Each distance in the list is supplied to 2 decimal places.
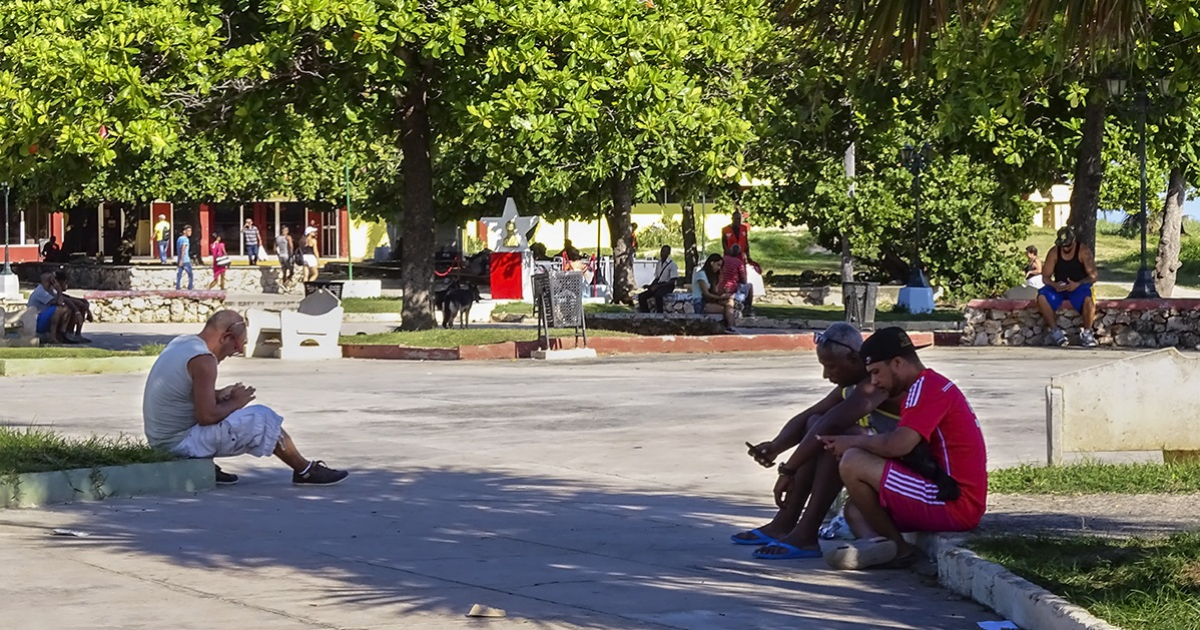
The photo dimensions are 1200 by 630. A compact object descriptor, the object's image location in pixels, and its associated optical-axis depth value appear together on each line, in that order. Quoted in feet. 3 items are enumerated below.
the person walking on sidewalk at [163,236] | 185.98
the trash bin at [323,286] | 103.14
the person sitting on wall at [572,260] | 134.12
